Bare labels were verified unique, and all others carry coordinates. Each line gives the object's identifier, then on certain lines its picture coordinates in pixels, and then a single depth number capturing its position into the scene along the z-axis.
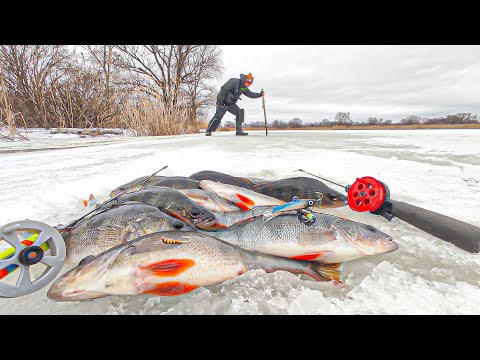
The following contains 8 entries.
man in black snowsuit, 7.01
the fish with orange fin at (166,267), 0.24
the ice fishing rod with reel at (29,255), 0.23
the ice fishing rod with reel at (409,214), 0.31
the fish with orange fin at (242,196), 0.48
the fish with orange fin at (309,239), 0.32
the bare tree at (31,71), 7.43
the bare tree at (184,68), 15.25
